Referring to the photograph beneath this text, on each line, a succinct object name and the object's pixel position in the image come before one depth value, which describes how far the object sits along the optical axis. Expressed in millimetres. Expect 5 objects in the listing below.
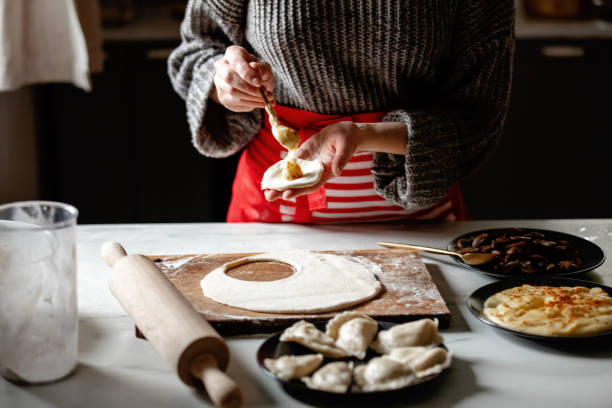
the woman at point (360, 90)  1248
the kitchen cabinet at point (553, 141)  2900
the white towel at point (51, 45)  2338
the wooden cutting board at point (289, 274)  926
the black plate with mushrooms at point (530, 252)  1079
